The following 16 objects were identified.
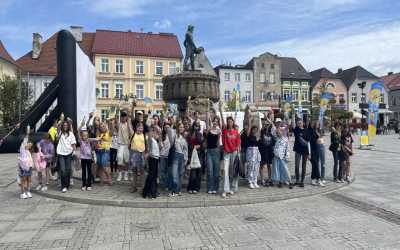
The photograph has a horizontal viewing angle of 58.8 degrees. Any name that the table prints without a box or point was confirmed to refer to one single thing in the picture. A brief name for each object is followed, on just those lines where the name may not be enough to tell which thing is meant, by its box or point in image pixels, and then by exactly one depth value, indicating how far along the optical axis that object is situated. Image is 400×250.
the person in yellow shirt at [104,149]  9.47
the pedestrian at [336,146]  10.16
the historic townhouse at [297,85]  62.97
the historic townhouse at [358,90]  65.00
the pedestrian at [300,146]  9.38
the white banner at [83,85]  14.05
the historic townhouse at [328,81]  64.06
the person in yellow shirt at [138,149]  8.38
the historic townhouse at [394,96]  66.75
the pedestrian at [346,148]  10.13
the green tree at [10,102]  32.34
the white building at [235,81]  59.72
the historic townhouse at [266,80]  61.00
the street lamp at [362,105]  25.99
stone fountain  13.19
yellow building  49.75
